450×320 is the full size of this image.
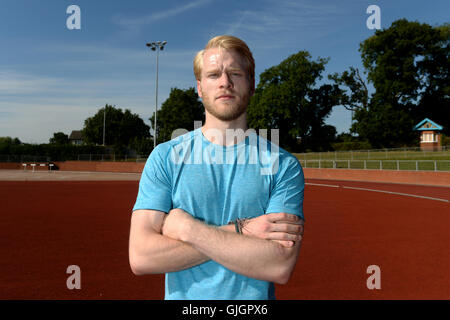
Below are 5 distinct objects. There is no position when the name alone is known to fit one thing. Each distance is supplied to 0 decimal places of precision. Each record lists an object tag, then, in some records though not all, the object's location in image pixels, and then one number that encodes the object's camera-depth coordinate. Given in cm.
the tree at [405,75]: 5472
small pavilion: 5004
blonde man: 167
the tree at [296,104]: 5966
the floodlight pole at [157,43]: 4091
